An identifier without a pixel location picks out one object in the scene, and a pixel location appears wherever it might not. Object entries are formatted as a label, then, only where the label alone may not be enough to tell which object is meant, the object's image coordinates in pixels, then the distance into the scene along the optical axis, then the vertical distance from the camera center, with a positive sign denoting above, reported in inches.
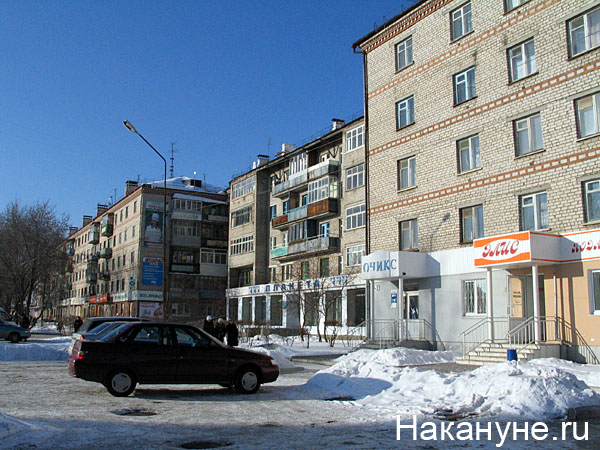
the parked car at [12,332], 1412.4 -60.7
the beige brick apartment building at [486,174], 762.2 +209.2
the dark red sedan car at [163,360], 456.1 -43.1
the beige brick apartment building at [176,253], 2513.8 +240.5
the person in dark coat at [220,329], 834.5 -31.5
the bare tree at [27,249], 1812.3 +184.0
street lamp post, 1106.1 +330.4
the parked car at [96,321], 765.6 -18.4
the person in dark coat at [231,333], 768.9 -34.1
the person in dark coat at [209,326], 826.8 -26.8
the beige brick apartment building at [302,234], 1620.3 +245.1
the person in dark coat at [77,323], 1215.6 -33.8
